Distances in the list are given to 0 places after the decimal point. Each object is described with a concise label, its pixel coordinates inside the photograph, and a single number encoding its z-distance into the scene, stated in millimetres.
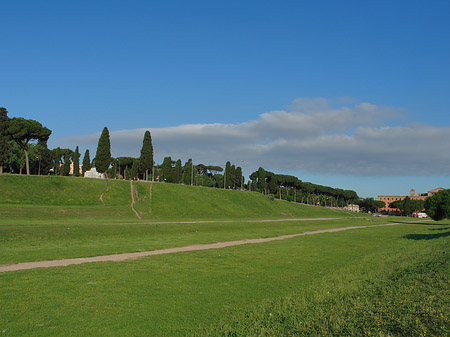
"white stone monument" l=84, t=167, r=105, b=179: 107894
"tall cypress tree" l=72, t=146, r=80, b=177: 125875
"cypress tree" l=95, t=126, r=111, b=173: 81625
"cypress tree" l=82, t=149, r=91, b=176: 127406
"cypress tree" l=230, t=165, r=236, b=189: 138250
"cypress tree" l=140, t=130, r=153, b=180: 90375
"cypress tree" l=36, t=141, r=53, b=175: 105944
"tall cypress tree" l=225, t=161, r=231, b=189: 134675
